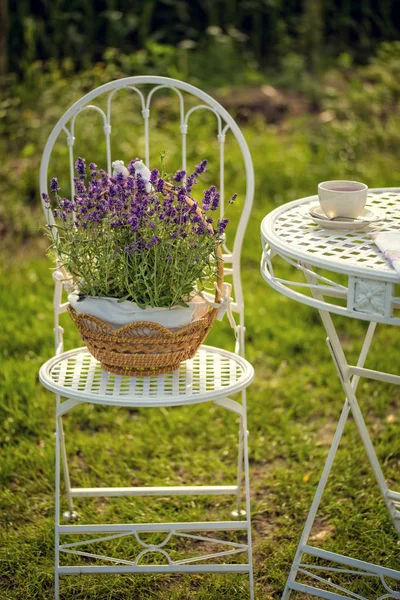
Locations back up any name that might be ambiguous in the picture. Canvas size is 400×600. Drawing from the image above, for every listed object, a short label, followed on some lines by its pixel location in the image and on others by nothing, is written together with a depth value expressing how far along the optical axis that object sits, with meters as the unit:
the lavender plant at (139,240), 4.35
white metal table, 3.68
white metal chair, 4.36
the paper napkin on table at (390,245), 3.77
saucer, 4.39
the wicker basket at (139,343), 4.40
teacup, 4.40
